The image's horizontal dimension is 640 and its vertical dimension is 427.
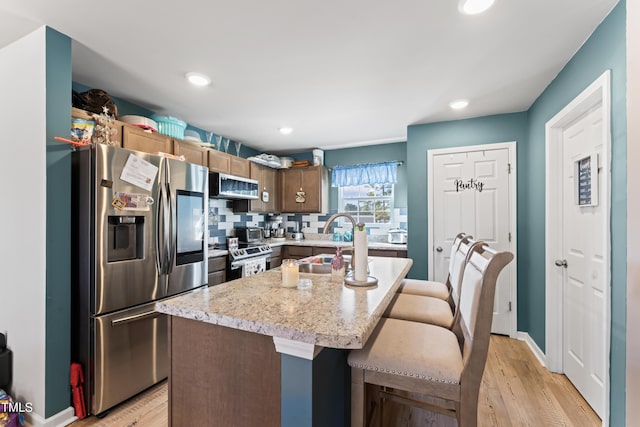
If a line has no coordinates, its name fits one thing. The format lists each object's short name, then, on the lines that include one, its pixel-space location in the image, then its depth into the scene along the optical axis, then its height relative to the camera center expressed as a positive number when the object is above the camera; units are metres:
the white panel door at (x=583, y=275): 1.80 -0.42
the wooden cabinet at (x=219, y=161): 3.28 +0.62
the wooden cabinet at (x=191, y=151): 2.83 +0.65
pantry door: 3.03 +0.09
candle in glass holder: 1.50 -0.33
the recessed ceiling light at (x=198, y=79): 2.25 +1.08
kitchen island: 0.95 -0.52
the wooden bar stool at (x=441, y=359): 1.10 -0.59
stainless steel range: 3.25 -0.56
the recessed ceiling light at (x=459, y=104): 2.74 +1.07
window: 4.40 +0.19
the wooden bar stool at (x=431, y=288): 2.13 -0.59
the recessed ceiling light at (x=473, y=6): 1.48 +1.09
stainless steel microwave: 3.31 +0.34
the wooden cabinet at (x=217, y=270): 3.03 -0.61
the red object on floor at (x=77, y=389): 1.79 -1.10
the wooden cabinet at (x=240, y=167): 3.67 +0.62
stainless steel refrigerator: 1.80 -0.35
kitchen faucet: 1.56 -0.05
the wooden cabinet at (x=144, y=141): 2.35 +0.64
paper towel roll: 1.49 -0.22
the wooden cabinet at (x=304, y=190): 4.47 +0.38
